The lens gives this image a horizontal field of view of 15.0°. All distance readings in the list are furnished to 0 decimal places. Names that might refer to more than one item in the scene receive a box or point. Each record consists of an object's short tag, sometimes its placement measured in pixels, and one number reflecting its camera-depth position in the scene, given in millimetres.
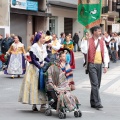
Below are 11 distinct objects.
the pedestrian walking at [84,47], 10148
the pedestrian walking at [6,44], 20584
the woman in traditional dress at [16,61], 16906
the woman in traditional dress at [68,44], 19402
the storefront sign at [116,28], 37331
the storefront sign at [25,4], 29141
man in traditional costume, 10031
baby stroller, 8867
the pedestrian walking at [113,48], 26578
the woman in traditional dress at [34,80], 9258
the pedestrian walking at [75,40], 36684
